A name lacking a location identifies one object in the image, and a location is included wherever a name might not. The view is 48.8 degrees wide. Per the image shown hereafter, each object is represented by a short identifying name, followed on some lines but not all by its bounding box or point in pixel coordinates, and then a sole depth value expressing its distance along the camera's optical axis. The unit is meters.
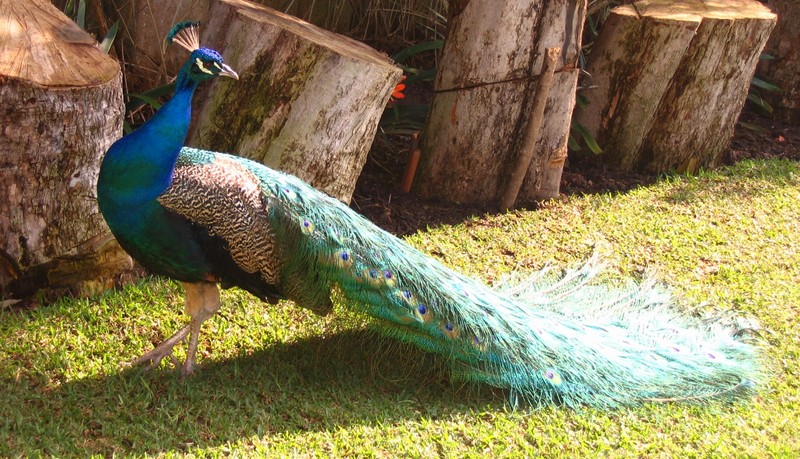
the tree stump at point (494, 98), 5.12
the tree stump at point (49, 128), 3.56
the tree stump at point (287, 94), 4.33
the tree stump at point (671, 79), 5.76
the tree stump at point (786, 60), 6.94
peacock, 3.20
